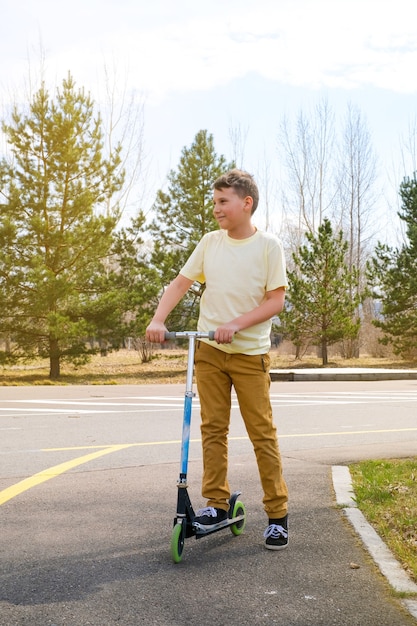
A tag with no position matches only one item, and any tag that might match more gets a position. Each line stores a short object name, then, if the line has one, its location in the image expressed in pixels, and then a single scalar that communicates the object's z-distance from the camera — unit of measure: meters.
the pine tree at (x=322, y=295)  30.41
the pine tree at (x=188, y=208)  28.41
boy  4.14
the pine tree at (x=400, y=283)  32.75
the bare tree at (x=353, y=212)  44.00
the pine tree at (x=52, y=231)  22.48
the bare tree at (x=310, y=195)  43.72
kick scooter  3.77
